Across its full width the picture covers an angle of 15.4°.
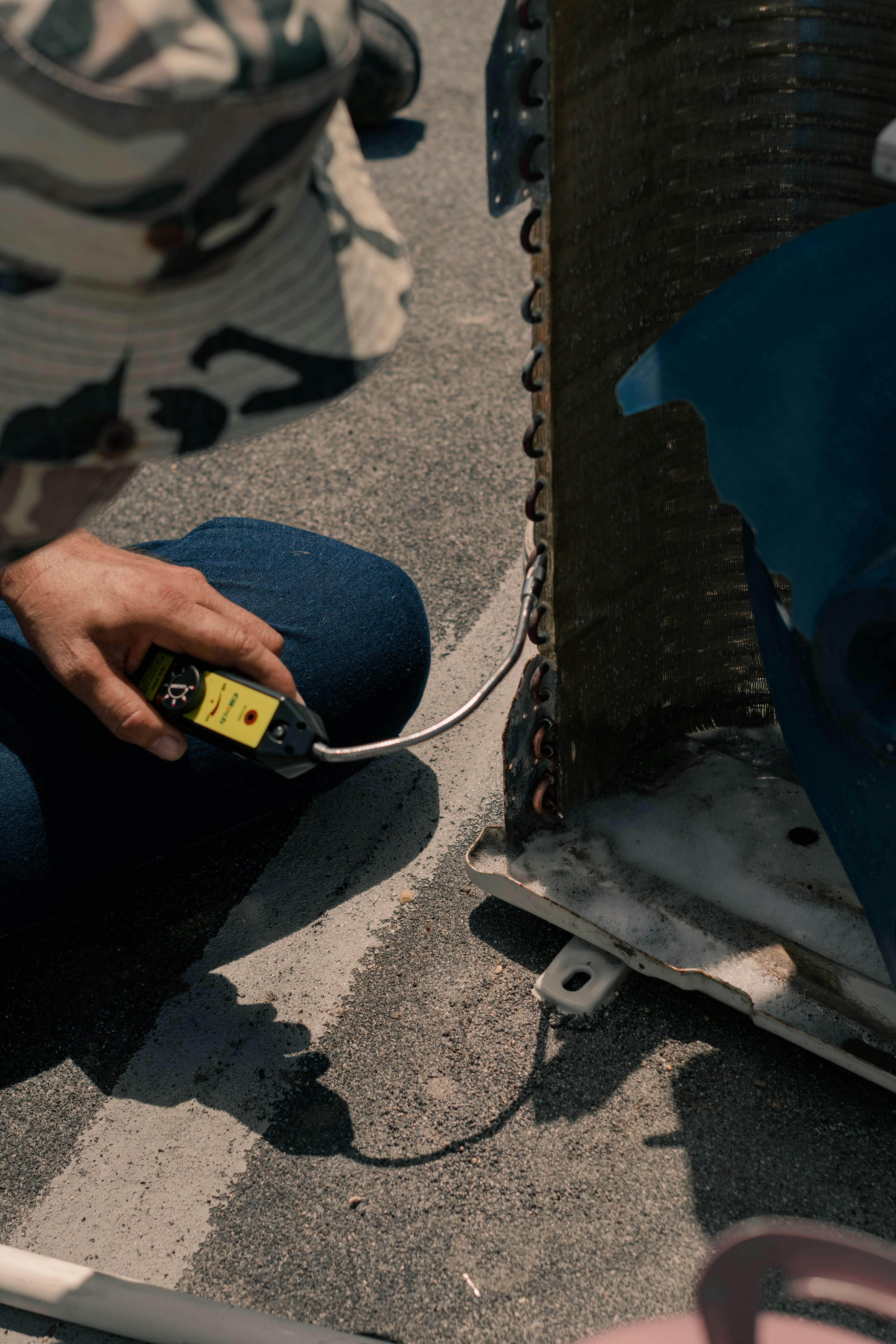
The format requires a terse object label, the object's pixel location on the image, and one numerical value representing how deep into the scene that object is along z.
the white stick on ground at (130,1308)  1.91
